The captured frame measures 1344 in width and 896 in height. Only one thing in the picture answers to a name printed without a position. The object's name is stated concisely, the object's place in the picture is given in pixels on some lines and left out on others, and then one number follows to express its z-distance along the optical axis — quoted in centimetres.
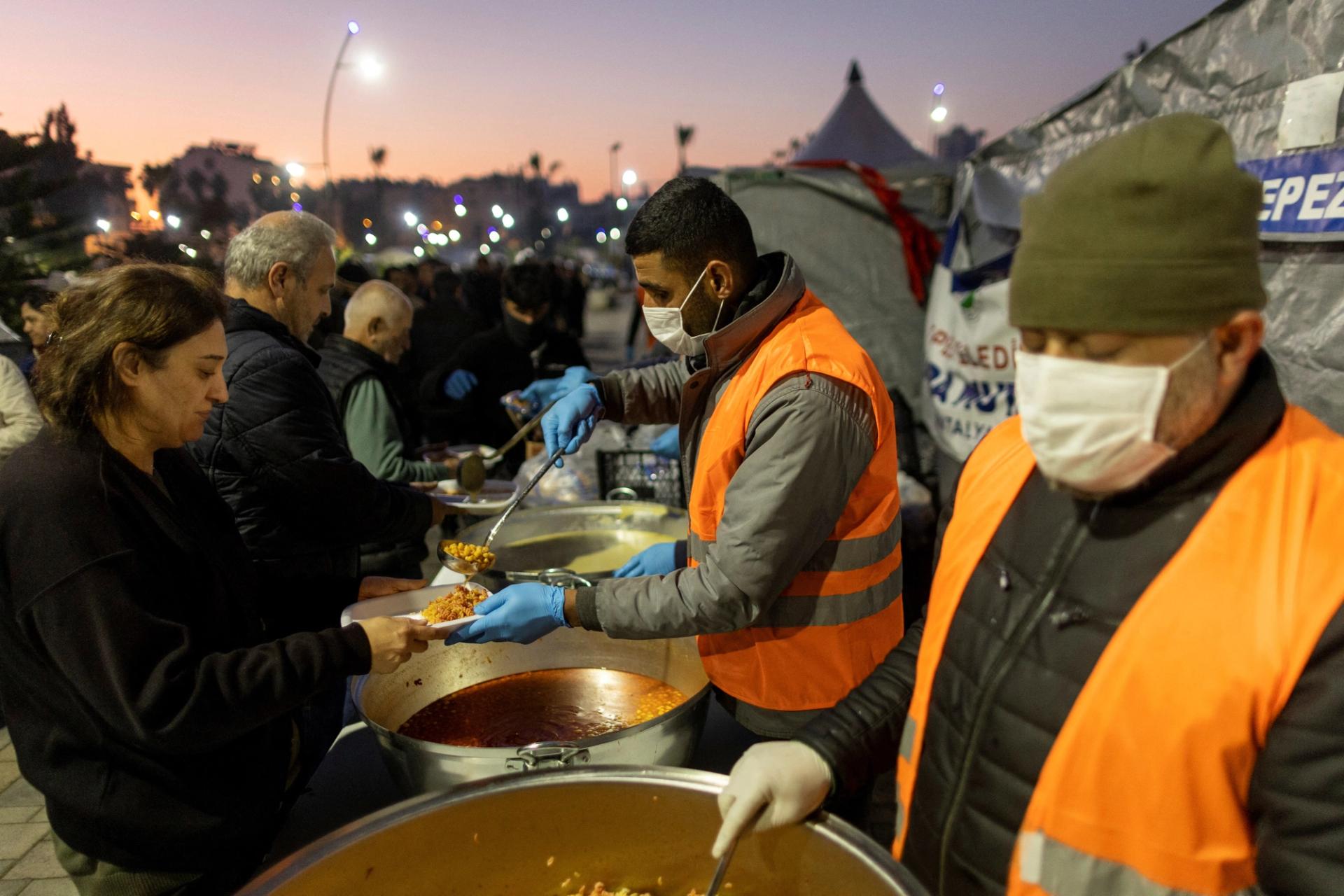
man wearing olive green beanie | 91
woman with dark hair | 146
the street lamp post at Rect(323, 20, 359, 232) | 1741
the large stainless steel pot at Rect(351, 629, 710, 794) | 159
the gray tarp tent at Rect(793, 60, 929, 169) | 920
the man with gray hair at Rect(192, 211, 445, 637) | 258
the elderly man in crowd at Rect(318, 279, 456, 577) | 385
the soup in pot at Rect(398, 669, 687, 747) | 211
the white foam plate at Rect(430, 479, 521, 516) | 339
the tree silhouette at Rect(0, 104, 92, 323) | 837
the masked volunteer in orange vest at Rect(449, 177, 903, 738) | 176
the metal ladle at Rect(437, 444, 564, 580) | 258
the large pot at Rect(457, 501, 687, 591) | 318
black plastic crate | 400
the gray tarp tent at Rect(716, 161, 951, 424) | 612
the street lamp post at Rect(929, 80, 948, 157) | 2980
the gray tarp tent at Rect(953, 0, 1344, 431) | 268
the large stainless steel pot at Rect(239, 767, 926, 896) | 129
